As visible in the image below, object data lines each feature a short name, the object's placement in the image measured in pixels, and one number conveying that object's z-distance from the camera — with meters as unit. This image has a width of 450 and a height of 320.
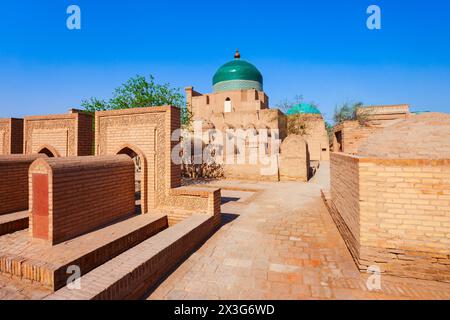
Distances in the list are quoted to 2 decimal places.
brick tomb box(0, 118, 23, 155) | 8.83
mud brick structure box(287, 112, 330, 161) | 26.91
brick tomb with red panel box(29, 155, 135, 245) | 3.99
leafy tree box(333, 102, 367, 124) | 25.86
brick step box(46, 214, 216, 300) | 2.41
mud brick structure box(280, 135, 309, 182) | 13.11
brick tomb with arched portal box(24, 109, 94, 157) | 7.45
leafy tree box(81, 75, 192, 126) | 12.22
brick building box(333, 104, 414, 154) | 8.38
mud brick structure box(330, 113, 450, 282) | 3.35
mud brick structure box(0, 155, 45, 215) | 5.97
